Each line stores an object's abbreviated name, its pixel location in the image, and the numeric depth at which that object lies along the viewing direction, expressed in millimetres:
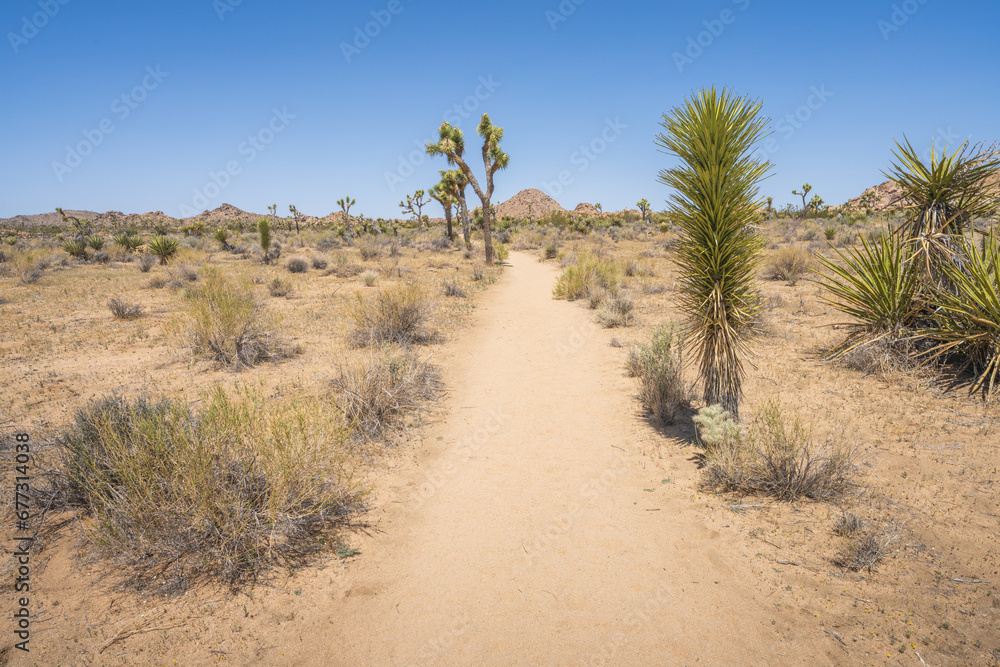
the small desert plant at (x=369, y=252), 22698
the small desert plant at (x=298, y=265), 19188
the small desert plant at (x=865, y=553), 3076
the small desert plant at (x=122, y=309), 10680
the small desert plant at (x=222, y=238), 26408
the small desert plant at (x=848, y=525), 3367
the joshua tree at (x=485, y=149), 21141
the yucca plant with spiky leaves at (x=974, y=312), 5277
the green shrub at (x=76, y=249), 21292
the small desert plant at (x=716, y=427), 4285
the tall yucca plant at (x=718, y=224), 4242
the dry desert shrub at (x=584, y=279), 13781
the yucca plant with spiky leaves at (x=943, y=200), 6098
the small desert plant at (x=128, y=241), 23625
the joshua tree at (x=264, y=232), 20156
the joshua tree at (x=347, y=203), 44188
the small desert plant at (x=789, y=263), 13977
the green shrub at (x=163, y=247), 19641
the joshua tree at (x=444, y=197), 33850
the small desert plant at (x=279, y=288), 13792
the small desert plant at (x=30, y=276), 15344
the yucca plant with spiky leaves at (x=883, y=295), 6453
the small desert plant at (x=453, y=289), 14266
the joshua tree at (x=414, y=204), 46812
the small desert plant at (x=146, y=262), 18812
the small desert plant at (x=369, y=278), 15469
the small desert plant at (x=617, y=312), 10406
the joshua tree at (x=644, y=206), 52900
